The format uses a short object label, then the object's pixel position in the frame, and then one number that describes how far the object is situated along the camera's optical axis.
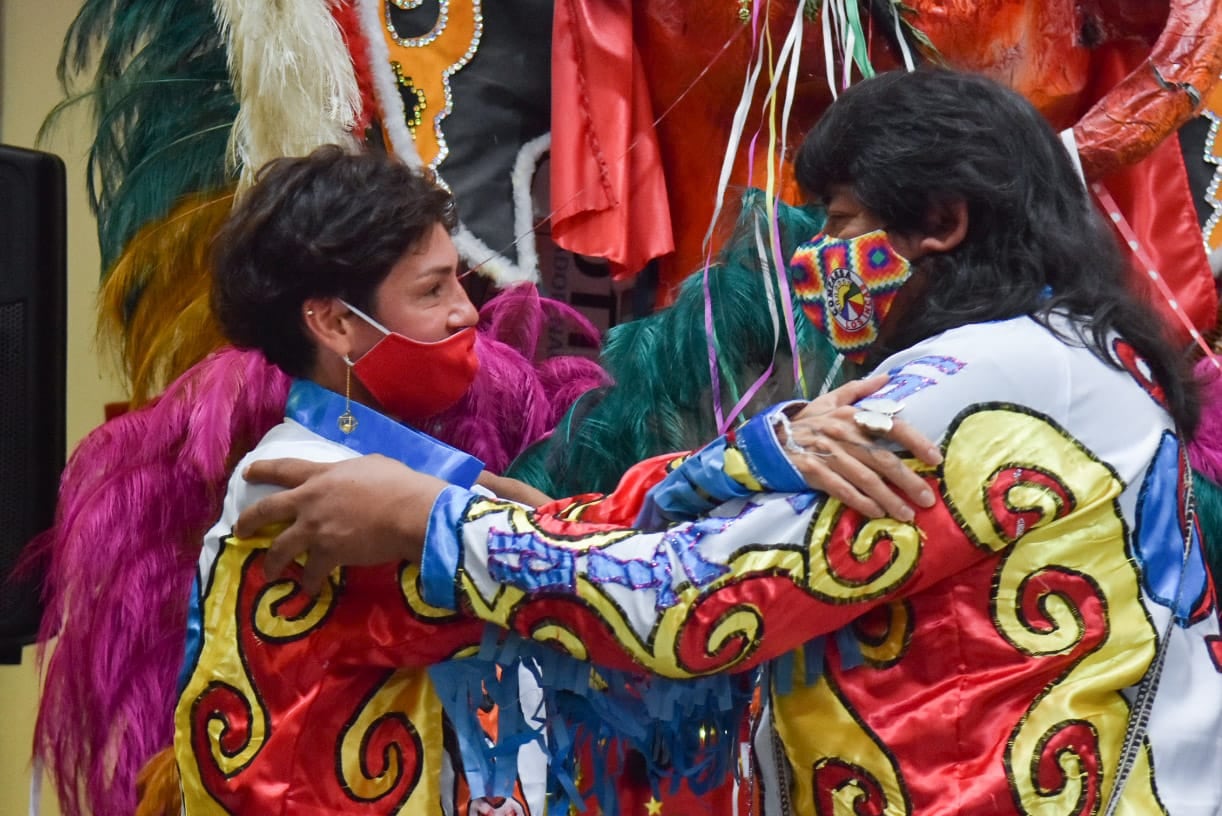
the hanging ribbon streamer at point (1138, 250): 4.41
